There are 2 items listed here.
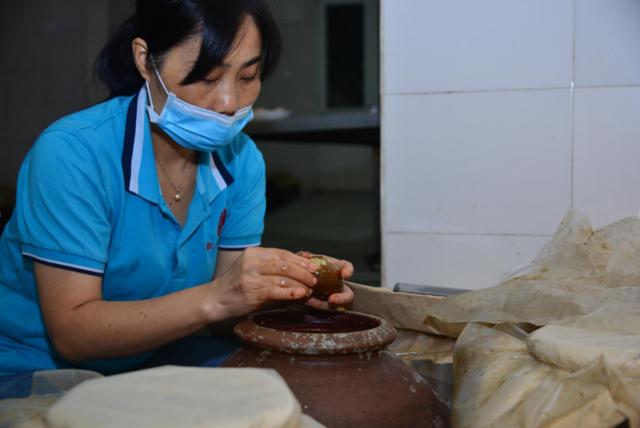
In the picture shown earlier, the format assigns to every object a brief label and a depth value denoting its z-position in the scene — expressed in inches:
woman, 81.0
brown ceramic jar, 68.3
